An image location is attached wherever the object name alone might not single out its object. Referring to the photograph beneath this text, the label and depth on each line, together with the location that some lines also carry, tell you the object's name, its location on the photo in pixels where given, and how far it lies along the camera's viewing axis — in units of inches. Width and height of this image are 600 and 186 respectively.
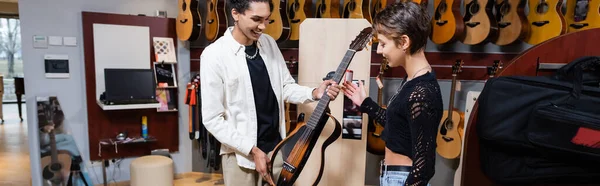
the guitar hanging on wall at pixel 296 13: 116.2
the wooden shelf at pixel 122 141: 123.0
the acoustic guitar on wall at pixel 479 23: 96.7
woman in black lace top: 38.9
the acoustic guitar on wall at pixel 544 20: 89.0
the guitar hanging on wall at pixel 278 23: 114.2
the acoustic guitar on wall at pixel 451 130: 104.0
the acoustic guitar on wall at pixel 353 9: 106.7
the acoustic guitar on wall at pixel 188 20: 123.5
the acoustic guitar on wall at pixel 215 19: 120.2
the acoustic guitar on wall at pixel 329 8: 113.0
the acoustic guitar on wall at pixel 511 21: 94.0
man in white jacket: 57.9
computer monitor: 115.9
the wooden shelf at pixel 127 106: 112.4
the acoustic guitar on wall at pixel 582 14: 85.7
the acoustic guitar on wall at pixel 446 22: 99.3
